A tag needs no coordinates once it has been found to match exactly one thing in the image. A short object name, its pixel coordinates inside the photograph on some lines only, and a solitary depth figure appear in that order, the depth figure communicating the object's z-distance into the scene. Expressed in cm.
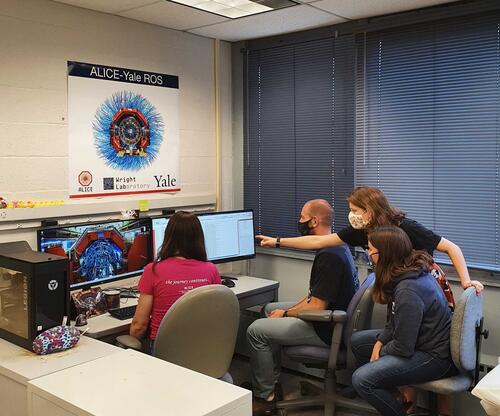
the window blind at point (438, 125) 305
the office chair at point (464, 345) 247
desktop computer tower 216
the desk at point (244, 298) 269
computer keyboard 282
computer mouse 354
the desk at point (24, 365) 192
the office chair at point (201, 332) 231
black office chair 285
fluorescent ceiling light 310
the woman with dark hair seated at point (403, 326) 247
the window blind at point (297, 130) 362
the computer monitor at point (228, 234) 359
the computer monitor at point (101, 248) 286
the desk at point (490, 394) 205
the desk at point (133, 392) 151
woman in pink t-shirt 261
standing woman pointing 286
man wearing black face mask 298
